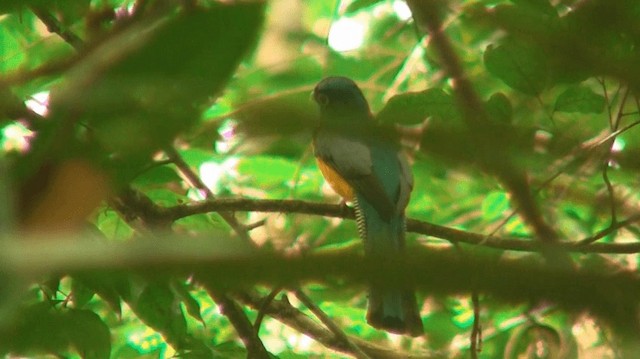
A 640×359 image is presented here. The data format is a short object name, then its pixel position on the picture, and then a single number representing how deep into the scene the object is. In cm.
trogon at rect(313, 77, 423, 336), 752
